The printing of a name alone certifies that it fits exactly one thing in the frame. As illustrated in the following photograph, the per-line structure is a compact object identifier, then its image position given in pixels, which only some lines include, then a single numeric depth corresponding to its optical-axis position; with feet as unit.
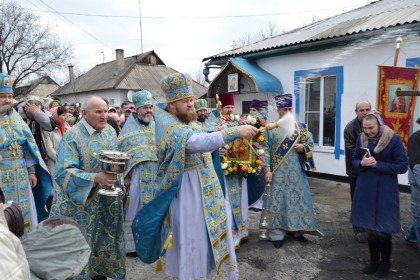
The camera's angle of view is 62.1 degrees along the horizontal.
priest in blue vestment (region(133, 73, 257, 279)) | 9.88
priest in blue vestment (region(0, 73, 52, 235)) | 12.62
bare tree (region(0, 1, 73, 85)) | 88.07
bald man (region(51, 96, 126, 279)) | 10.13
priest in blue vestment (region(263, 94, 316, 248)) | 16.03
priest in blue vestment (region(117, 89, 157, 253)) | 15.47
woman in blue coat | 12.30
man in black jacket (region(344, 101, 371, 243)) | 16.38
